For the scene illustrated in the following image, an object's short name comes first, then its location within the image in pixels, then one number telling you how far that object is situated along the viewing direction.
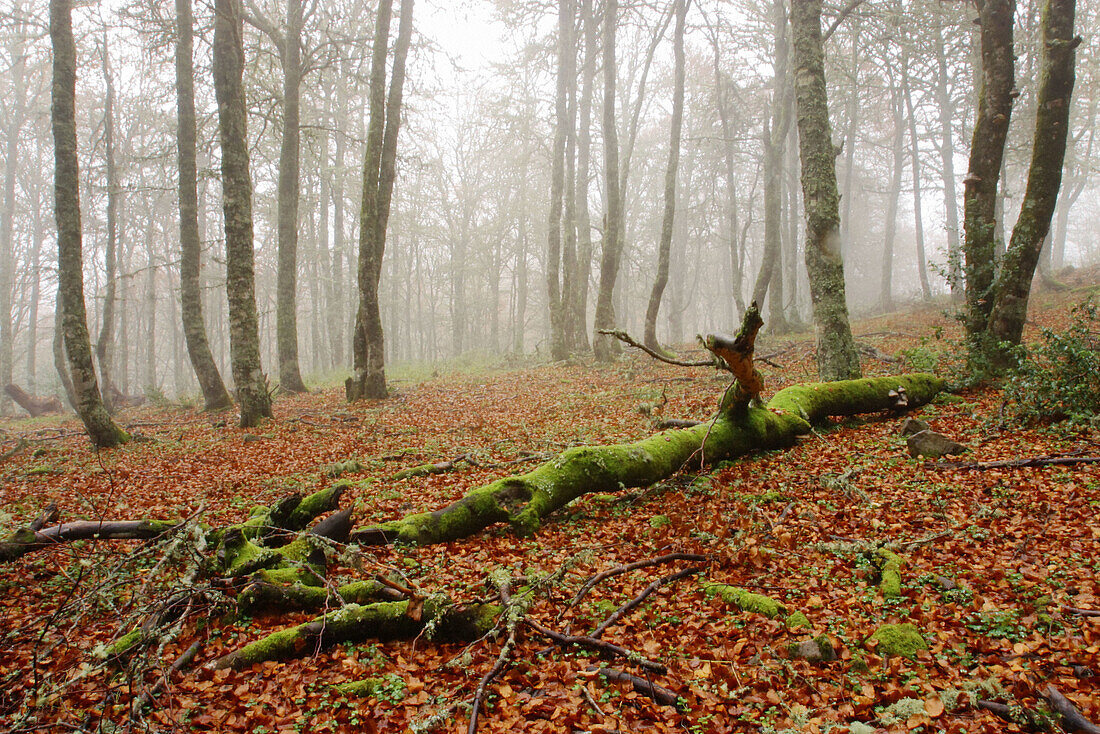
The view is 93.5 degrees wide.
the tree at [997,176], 6.80
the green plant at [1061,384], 5.54
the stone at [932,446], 5.38
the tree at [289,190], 13.34
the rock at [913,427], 6.06
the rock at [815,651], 2.84
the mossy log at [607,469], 4.67
